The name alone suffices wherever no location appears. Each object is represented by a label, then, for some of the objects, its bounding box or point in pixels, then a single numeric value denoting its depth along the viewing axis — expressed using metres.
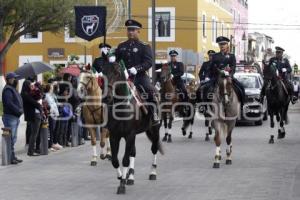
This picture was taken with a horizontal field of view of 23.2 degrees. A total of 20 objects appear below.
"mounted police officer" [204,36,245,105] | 16.47
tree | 45.19
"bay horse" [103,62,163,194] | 11.95
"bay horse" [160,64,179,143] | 21.77
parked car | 28.17
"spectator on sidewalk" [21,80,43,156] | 17.83
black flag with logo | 21.49
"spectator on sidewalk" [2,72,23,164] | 16.27
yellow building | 56.69
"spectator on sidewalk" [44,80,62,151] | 19.06
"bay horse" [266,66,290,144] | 21.47
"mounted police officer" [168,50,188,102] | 22.12
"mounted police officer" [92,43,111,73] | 15.77
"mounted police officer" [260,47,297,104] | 21.58
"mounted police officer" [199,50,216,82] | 21.42
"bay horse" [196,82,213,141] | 16.98
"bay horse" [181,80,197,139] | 22.91
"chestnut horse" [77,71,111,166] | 15.91
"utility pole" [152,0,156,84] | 34.38
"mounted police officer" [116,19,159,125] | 12.80
